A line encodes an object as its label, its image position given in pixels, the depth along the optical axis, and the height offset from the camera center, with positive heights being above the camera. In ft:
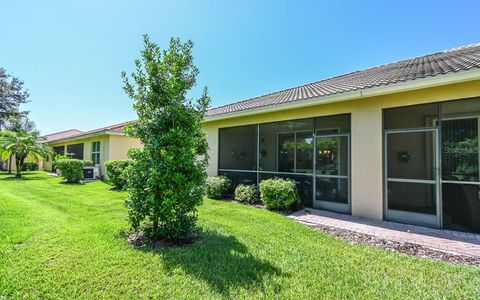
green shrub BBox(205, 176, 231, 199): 31.13 -3.90
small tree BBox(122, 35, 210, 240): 14.65 +0.70
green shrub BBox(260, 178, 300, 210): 24.12 -3.75
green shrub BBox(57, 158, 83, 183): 46.96 -2.56
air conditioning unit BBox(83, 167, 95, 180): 54.27 -3.84
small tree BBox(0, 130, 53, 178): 59.21 +2.46
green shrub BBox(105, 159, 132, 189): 38.19 -2.22
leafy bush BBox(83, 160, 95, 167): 56.09 -1.61
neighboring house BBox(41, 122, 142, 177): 53.47 +2.79
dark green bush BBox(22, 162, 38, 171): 86.80 -3.78
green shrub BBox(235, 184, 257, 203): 29.01 -4.46
